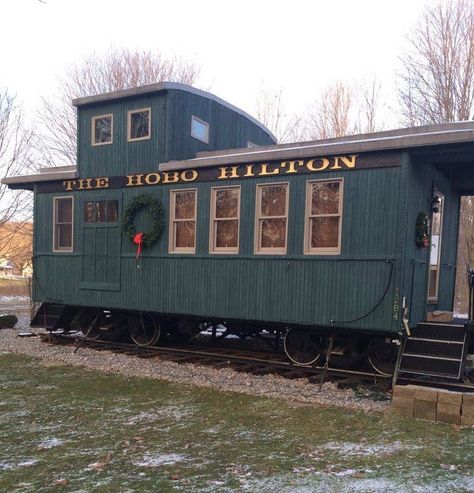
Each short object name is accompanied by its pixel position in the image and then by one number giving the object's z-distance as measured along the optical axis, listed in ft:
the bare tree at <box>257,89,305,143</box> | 95.46
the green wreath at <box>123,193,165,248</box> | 31.91
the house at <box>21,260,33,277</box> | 130.04
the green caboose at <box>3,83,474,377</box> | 24.88
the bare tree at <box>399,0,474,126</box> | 66.95
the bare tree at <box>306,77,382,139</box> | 92.68
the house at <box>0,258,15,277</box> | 144.21
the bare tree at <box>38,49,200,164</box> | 90.27
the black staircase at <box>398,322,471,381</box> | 22.80
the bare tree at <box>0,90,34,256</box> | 74.90
